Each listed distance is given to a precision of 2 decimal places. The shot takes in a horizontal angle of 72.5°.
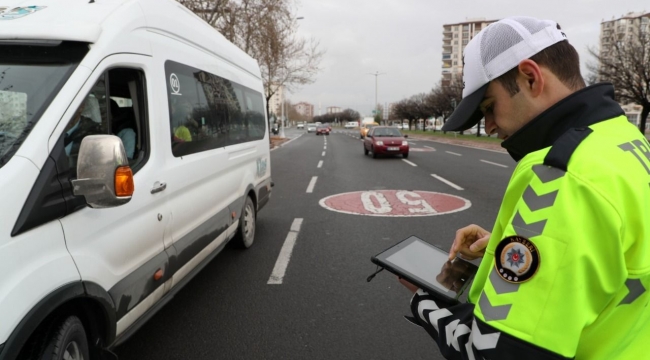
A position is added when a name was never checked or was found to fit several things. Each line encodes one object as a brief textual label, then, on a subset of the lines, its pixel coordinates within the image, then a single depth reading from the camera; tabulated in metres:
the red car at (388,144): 19.58
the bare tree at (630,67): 27.34
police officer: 0.85
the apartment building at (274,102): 157.40
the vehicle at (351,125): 111.59
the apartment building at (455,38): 126.74
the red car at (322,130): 63.75
